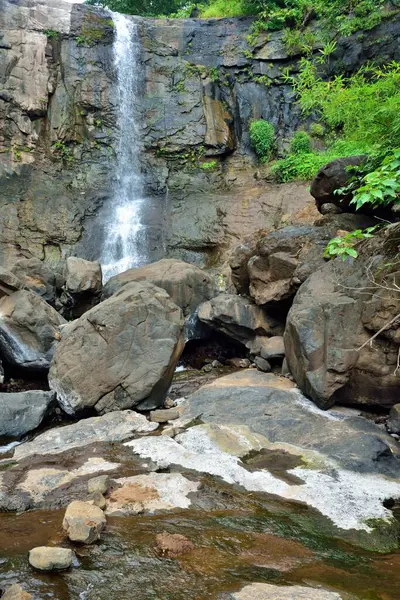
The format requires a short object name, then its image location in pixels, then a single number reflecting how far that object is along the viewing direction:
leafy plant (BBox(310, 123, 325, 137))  20.11
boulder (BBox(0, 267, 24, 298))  10.70
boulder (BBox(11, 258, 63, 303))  13.72
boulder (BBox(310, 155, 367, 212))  10.69
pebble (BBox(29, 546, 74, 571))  3.46
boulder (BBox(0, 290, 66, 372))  9.54
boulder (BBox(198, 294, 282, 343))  10.88
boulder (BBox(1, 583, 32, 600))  3.01
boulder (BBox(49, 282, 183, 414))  7.96
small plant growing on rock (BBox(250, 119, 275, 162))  20.48
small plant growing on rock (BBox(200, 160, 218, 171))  20.62
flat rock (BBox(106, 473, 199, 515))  4.61
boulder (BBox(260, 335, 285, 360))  9.92
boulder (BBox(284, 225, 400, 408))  7.48
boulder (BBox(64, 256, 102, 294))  13.34
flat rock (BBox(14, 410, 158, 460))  6.53
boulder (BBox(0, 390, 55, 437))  7.35
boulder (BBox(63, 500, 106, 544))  3.87
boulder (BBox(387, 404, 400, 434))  6.94
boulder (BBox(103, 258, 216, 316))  12.70
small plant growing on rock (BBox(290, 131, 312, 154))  19.83
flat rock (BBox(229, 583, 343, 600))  3.11
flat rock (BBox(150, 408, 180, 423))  7.56
